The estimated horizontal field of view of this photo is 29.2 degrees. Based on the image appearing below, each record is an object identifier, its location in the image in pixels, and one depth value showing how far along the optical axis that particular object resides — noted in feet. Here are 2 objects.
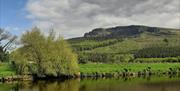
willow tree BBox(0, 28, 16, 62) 338.75
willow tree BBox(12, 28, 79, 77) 250.98
